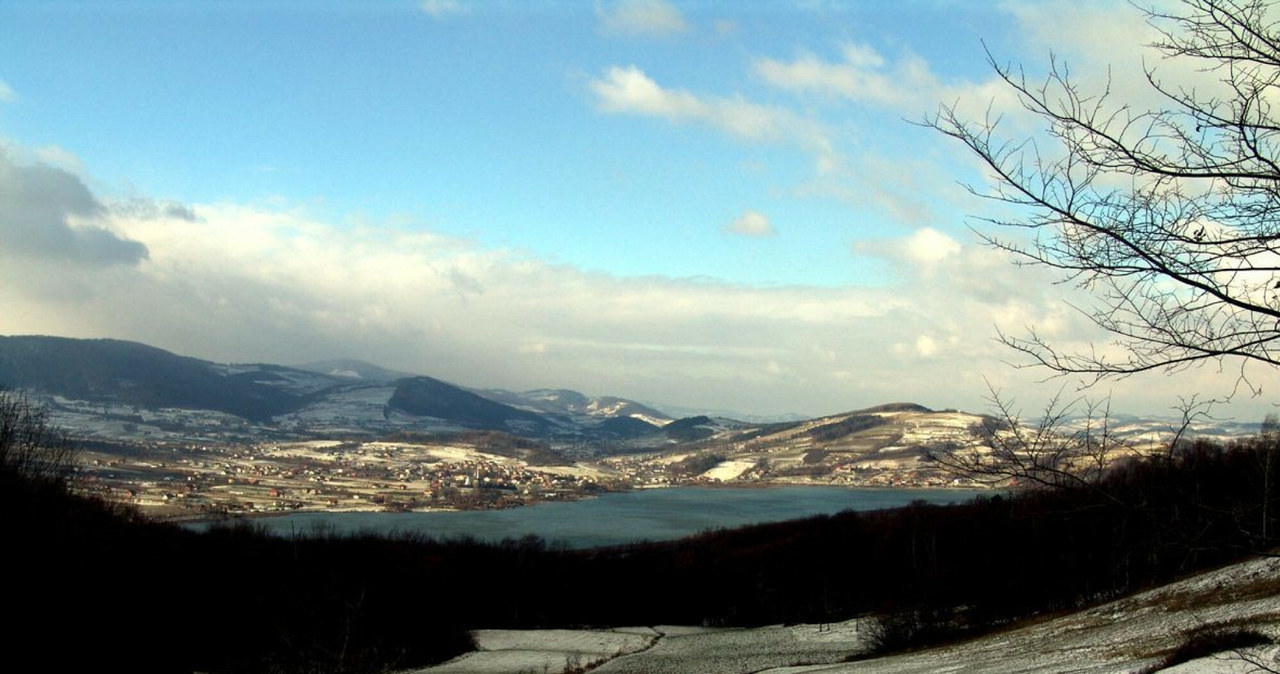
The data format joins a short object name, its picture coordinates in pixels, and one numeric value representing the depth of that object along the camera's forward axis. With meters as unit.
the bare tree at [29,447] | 28.55
